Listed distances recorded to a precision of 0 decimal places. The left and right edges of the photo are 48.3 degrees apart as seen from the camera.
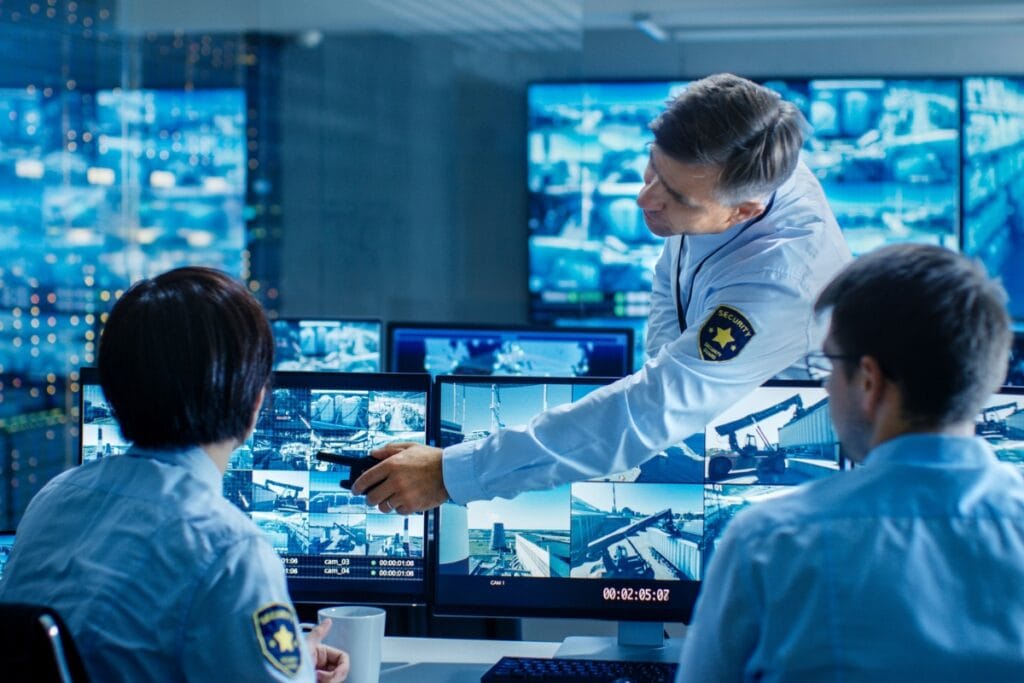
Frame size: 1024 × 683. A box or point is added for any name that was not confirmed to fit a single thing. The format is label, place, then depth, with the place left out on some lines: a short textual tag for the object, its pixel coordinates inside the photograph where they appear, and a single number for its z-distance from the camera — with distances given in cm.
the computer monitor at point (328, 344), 309
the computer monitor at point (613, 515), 165
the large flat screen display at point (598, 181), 524
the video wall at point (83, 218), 392
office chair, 99
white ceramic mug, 156
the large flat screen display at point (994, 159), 507
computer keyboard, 156
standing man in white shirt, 161
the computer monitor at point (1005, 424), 163
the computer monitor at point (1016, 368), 229
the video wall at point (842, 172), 508
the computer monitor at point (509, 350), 276
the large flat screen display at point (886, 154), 509
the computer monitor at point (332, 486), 170
